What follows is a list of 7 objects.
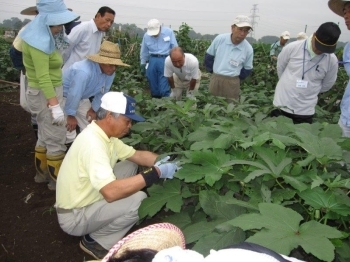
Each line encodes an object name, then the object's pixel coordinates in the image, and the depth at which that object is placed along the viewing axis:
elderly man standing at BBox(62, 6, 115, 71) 3.64
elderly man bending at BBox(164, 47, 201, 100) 4.34
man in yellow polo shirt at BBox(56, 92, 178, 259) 2.05
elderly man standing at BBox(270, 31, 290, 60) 8.40
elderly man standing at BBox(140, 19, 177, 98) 5.26
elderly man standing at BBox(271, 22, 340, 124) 3.27
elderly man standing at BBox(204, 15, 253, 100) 4.18
